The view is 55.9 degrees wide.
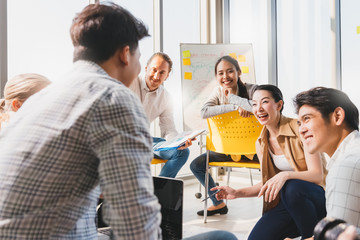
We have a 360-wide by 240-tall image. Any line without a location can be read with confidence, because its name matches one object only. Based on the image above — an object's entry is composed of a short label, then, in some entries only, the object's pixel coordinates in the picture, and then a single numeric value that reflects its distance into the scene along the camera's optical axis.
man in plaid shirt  0.62
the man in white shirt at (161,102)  2.74
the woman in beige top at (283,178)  1.59
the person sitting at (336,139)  0.94
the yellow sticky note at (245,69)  4.08
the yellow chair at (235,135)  2.55
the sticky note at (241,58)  4.08
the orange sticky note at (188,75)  3.92
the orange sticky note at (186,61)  3.91
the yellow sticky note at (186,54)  3.92
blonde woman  1.55
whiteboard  3.86
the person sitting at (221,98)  2.87
